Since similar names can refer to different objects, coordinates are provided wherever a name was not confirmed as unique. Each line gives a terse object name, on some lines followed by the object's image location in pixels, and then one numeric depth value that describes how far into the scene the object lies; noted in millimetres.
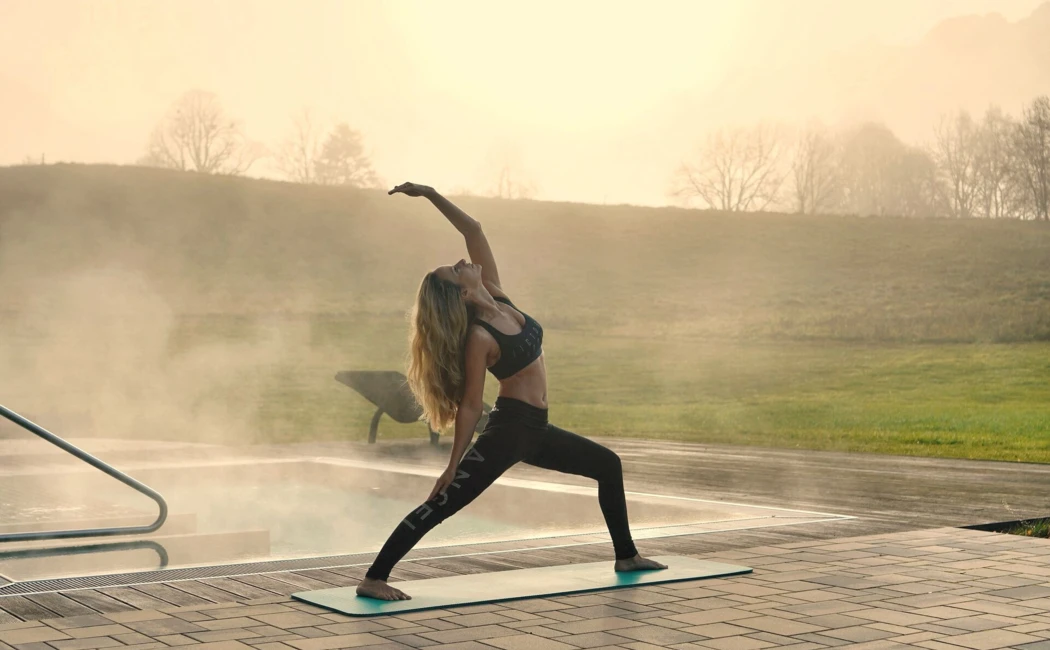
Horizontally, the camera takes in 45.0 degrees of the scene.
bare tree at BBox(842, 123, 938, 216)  71188
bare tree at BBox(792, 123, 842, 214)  69375
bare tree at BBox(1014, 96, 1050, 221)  55531
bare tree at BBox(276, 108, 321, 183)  68556
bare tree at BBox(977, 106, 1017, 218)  60000
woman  5359
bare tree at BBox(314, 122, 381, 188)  79125
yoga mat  5273
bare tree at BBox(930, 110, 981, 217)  63031
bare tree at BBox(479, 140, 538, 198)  74688
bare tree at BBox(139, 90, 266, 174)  66250
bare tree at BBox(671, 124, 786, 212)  66500
